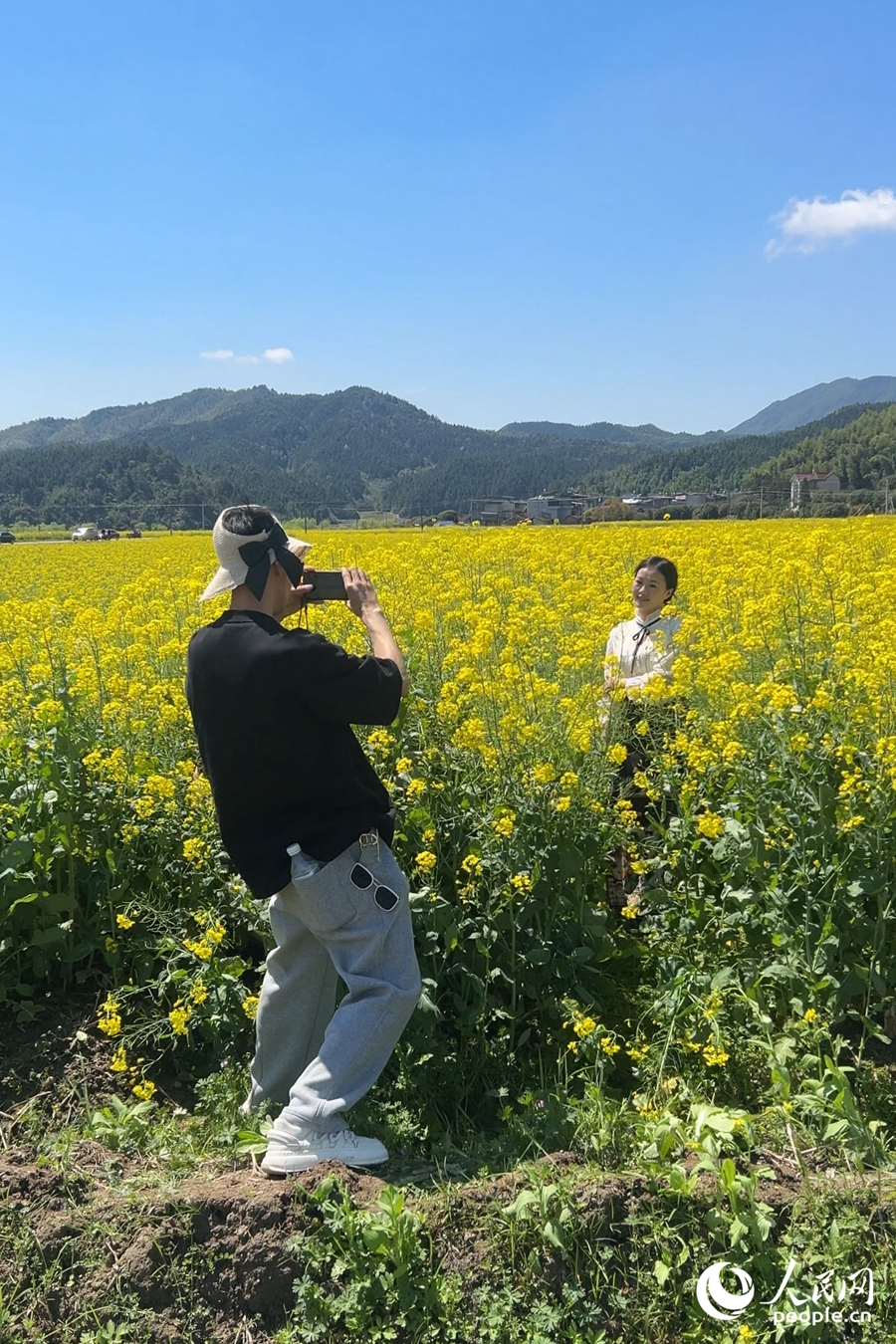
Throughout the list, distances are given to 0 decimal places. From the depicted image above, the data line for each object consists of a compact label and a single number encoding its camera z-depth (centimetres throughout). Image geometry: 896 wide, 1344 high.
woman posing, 486
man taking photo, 257
